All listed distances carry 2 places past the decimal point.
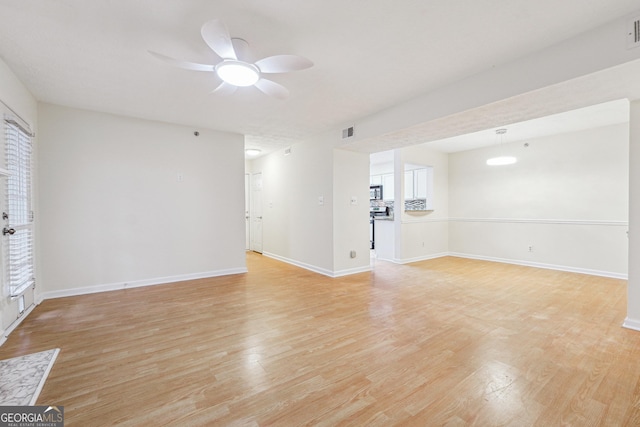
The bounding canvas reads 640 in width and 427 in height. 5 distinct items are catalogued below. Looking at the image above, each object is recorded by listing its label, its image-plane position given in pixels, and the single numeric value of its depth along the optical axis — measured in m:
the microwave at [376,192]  8.48
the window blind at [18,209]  2.59
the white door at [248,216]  7.52
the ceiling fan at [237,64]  1.78
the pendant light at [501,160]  4.91
